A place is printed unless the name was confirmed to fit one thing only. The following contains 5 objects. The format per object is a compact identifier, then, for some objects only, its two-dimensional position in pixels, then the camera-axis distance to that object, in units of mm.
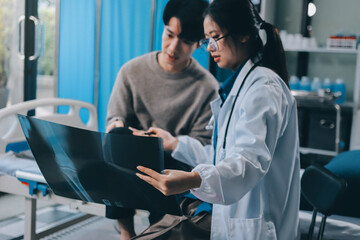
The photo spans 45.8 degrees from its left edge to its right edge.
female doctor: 935
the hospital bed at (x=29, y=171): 1772
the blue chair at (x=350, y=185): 1696
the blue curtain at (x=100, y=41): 3080
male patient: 1731
